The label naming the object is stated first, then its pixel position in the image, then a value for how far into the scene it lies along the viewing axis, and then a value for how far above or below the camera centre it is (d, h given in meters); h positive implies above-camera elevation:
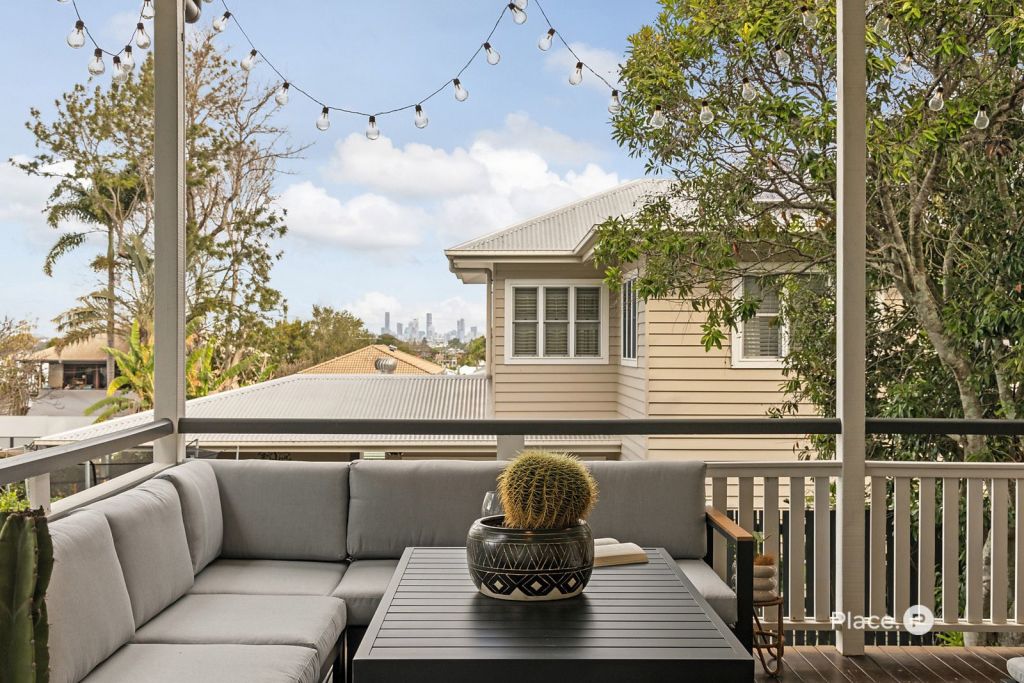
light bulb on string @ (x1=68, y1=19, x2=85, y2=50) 3.47 +1.23
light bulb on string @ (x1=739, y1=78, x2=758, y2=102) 3.79 +1.09
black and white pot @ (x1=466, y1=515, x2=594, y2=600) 2.20 -0.56
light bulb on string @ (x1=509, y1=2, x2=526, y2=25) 3.74 +1.42
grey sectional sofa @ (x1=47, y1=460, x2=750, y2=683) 2.25 -0.73
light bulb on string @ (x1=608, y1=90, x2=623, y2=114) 4.60 +1.25
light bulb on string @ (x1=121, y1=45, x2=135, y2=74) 3.64 +1.19
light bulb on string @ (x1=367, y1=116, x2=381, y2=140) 3.93 +0.96
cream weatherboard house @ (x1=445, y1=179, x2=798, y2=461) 8.57 +0.11
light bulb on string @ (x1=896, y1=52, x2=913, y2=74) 5.50 +1.77
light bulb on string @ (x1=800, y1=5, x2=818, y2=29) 3.66 +1.35
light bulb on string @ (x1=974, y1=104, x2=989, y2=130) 4.12 +1.05
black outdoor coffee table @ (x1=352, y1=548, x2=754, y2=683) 1.87 -0.69
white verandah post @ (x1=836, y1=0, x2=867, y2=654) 3.51 +0.20
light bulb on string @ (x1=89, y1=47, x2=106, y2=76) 3.48 +1.12
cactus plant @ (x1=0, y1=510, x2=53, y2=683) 1.79 -0.53
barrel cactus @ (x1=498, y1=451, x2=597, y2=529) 2.22 -0.39
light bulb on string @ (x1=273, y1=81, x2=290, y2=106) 4.01 +1.15
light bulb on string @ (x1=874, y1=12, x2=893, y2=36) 3.49 +1.28
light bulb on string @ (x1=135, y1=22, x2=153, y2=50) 3.39 +1.18
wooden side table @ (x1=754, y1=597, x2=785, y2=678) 3.30 -1.17
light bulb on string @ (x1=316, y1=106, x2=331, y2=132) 4.02 +1.04
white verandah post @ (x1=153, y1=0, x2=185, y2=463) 3.45 +0.52
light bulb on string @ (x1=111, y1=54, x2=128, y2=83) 3.46 +1.09
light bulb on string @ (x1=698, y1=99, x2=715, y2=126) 3.71 +0.96
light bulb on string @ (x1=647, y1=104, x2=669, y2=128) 3.85 +0.99
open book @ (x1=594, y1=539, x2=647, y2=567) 2.70 -0.67
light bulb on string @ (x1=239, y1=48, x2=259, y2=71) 3.48 +1.15
